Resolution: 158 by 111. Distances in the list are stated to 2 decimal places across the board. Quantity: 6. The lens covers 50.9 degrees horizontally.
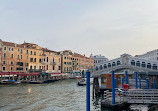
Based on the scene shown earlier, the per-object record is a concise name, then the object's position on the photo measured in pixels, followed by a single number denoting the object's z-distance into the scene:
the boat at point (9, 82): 39.88
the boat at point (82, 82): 41.19
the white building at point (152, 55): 66.75
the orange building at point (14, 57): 46.03
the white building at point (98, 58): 104.00
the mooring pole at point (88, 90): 9.80
